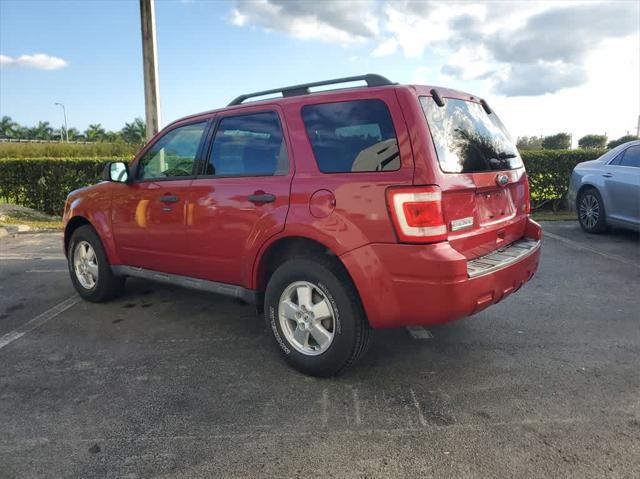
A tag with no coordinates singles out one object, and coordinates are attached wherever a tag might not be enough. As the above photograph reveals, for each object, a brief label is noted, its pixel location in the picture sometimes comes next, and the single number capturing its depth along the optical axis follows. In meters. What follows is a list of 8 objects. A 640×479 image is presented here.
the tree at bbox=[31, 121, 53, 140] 93.64
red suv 2.83
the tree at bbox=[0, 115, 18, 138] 88.68
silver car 7.32
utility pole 9.72
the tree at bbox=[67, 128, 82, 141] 91.61
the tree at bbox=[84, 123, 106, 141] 88.62
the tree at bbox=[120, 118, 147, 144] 82.12
